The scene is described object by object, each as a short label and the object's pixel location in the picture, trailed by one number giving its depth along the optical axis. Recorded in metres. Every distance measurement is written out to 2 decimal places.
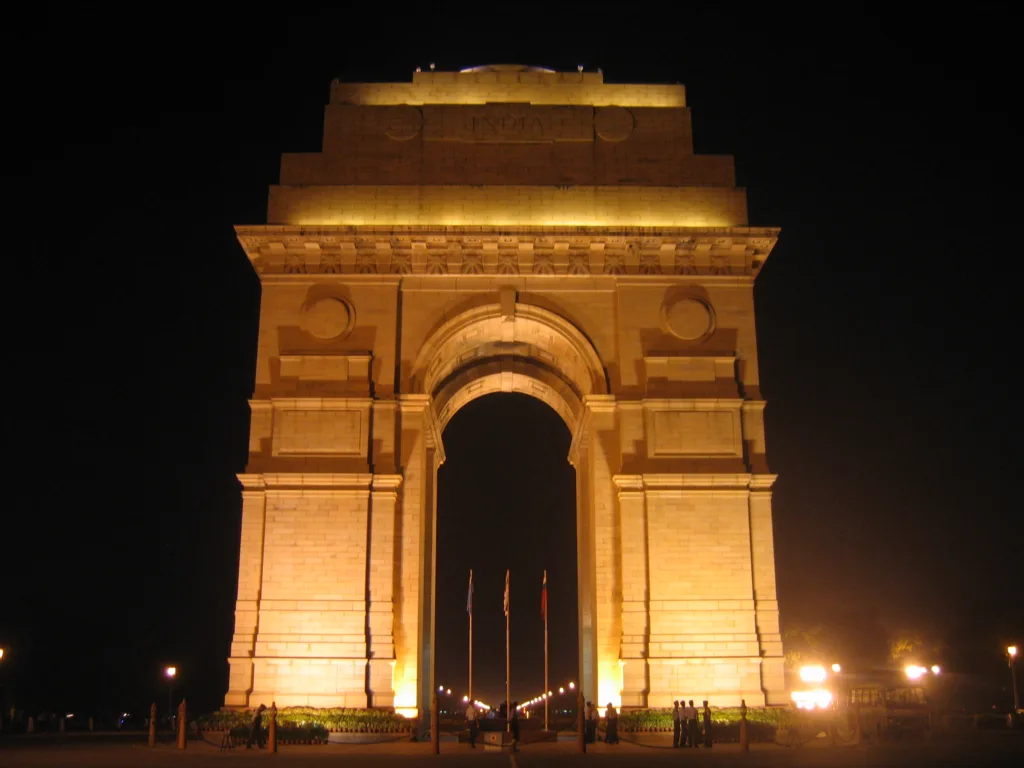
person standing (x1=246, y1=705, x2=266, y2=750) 28.31
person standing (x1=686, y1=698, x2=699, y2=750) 28.34
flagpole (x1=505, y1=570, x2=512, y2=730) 38.16
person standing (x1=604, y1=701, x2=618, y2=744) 29.45
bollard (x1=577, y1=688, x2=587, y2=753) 27.31
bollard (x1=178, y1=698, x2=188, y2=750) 27.48
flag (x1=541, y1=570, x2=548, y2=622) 40.44
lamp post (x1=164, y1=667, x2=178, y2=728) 50.62
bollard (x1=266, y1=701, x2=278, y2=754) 26.95
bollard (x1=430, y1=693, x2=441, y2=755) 26.58
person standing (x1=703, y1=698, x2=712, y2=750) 28.36
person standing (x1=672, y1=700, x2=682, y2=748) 28.38
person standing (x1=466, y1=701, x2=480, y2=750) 30.00
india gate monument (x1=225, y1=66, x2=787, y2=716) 32.19
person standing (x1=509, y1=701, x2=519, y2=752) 28.88
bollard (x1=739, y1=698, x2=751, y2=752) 26.77
